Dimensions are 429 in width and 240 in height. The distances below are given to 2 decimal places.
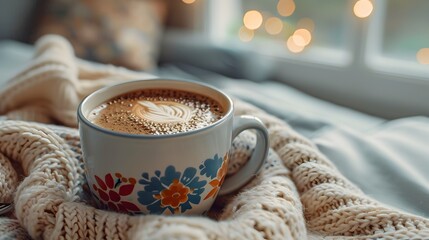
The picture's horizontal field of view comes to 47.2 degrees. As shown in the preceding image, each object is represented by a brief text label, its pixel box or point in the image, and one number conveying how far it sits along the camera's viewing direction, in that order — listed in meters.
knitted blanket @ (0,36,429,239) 0.37
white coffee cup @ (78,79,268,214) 0.36
